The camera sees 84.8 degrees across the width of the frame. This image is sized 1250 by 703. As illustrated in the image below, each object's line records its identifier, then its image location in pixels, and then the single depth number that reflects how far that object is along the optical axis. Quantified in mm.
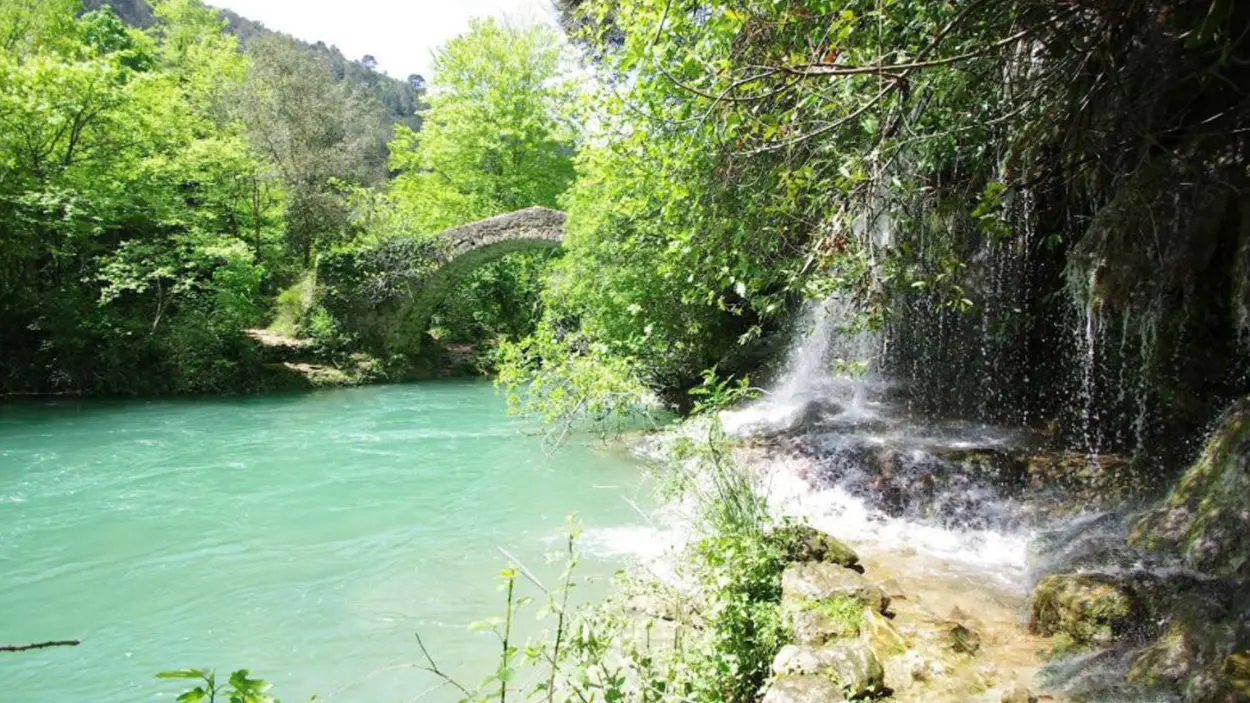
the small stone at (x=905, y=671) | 3006
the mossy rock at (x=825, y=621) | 3227
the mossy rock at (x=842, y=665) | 2840
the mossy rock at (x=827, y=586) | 3631
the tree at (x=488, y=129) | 21141
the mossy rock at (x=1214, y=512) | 3773
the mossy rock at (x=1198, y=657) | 2613
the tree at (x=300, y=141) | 17656
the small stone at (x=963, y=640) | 3383
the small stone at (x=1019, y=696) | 2832
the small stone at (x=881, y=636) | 3271
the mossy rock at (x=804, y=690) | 2682
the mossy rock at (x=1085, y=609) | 3379
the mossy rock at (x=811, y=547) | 4164
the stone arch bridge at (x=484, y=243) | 16703
